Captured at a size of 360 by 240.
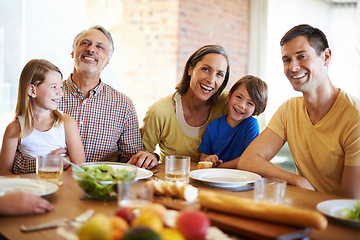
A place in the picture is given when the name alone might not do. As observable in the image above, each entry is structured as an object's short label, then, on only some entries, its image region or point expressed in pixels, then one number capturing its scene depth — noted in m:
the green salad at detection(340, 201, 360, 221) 1.15
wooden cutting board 0.94
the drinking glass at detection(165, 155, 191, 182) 1.56
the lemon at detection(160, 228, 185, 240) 0.72
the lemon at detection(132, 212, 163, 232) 0.75
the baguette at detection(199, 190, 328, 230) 0.95
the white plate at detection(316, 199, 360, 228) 1.12
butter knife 1.02
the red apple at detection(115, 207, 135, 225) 0.84
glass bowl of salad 1.27
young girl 2.00
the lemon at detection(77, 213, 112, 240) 0.72
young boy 2.37
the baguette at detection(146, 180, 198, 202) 1.27
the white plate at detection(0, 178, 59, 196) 1.33
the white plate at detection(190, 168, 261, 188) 1.53
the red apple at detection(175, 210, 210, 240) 0.79
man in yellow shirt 1.77
